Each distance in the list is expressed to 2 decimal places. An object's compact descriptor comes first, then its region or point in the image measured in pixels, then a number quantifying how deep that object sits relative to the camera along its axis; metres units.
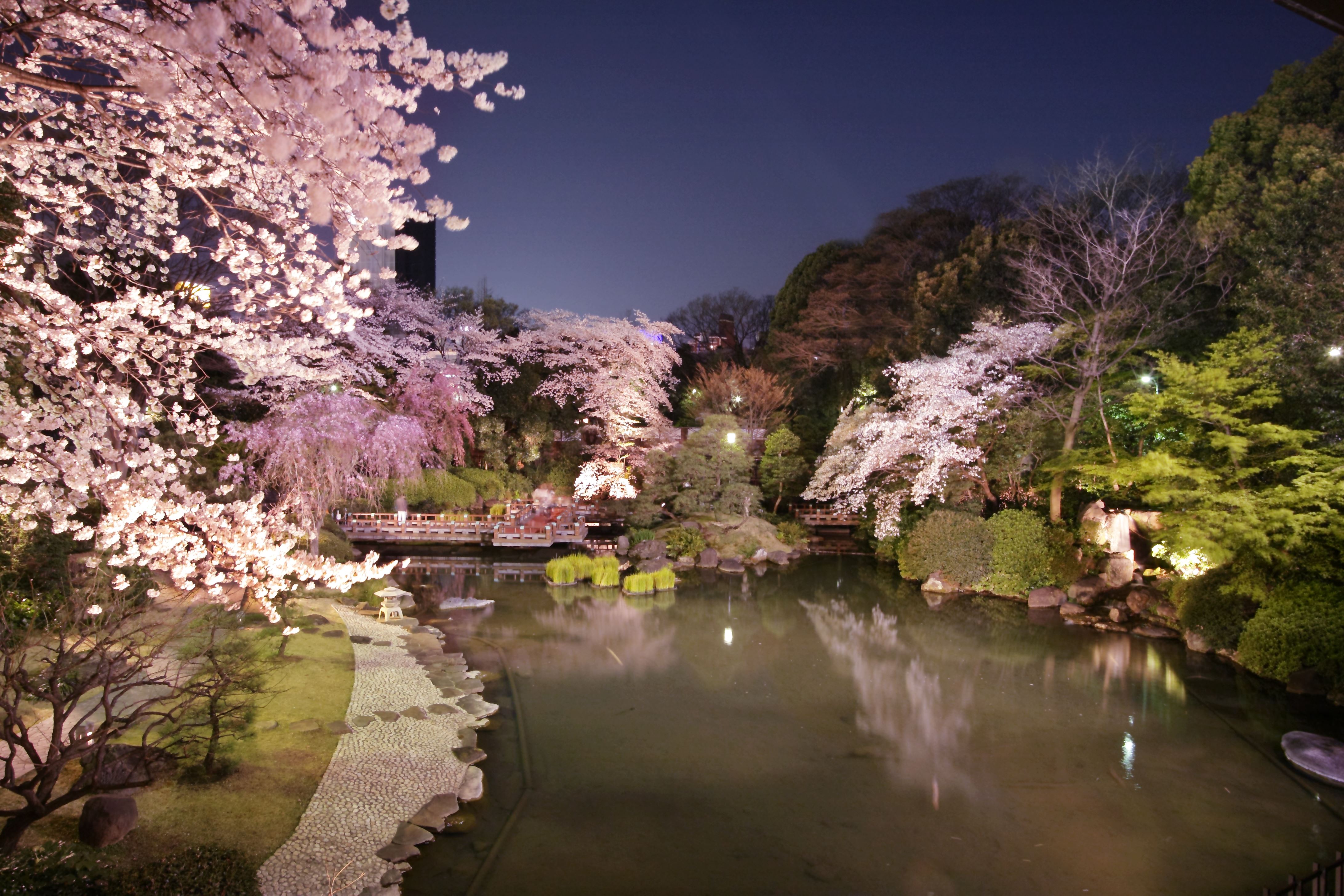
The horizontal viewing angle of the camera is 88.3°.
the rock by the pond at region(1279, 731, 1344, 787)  6.09
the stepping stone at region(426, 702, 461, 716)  7.00
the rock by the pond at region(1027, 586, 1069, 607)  11.73
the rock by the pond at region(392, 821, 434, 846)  4.84
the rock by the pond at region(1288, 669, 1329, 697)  7.86
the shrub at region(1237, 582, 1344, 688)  7.83
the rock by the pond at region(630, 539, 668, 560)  14.70
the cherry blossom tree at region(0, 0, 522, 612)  2.82
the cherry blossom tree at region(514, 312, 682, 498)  18.78
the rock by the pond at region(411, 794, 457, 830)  5.11
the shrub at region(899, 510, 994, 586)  12.95
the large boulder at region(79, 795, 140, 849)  4.19
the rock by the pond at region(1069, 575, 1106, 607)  11.45
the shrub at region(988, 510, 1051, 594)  12.27
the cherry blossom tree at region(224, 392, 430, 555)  11.73
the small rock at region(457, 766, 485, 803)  5.58
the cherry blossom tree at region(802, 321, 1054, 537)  12.80
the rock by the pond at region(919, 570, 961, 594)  13.09
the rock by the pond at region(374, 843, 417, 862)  4.64
